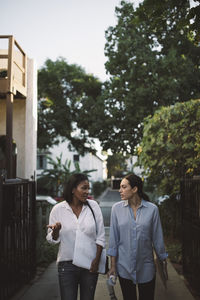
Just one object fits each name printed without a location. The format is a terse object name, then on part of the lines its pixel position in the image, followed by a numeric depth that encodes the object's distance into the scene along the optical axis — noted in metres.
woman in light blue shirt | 3.26
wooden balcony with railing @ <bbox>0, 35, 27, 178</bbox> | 7.98
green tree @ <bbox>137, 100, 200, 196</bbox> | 8.04
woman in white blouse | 3.13
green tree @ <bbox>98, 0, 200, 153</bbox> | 15.40
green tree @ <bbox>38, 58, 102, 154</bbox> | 20.56
